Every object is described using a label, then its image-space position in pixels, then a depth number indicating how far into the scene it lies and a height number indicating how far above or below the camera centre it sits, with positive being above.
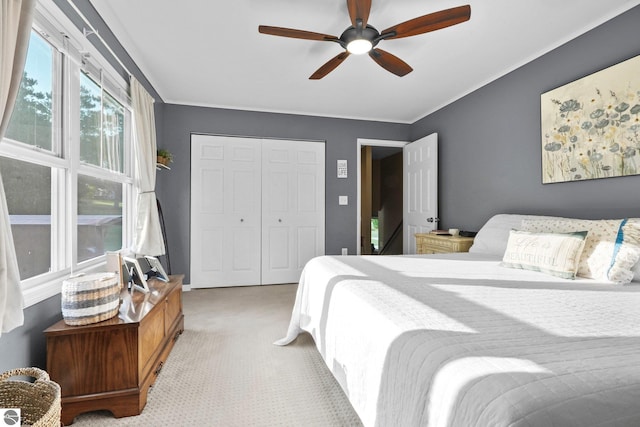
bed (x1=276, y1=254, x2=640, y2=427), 0.67 -0.38
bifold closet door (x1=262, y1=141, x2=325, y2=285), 4.31 +0.11
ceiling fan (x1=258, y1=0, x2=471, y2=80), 1.80 +1.20
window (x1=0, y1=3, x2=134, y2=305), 1.55 +0.33
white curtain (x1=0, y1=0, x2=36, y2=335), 1.10 +0.40
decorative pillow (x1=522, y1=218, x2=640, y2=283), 1.63 -0.20
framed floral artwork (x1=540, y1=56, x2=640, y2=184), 2.05 +0.67
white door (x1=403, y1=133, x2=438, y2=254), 4.05 +0.37
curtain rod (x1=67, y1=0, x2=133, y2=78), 1.80 +1.21
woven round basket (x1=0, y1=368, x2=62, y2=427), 1.13 -0.68
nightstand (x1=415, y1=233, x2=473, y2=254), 3.16 -0.33
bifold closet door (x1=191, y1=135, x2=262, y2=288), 4.07 +0.05
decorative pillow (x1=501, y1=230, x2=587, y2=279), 1.78 -0.24
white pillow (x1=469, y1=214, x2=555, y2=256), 2.61 -0.18
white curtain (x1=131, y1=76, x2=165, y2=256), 2.77 +0.27
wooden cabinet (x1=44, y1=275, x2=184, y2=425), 1.49 -0.77
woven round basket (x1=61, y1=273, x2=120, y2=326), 1.53 -0.44
